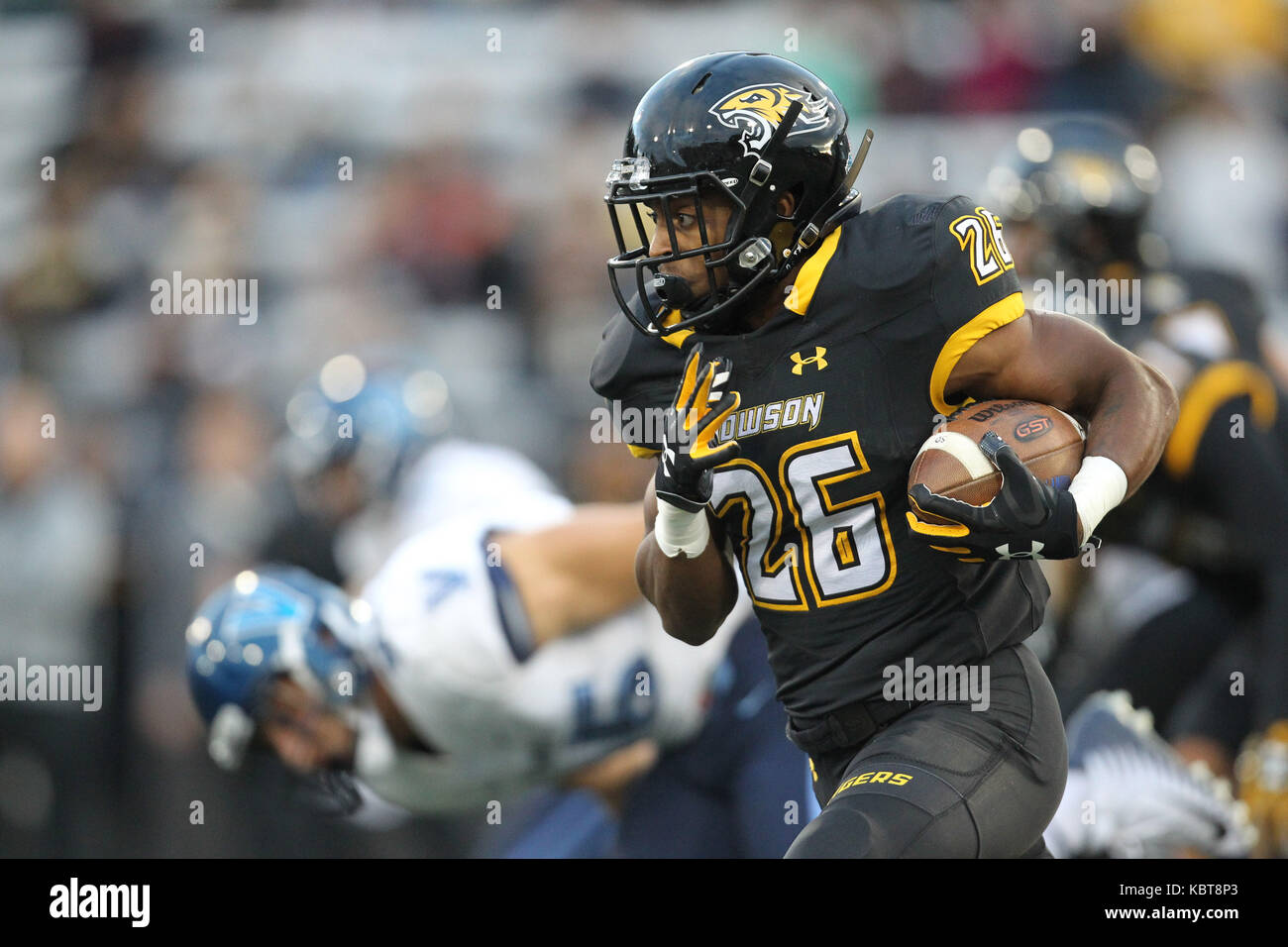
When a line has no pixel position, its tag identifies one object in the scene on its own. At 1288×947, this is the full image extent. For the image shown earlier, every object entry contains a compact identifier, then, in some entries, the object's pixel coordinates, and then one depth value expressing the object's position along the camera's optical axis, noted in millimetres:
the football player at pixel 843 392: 6086
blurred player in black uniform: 10062
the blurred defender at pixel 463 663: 8969
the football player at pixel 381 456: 12031
